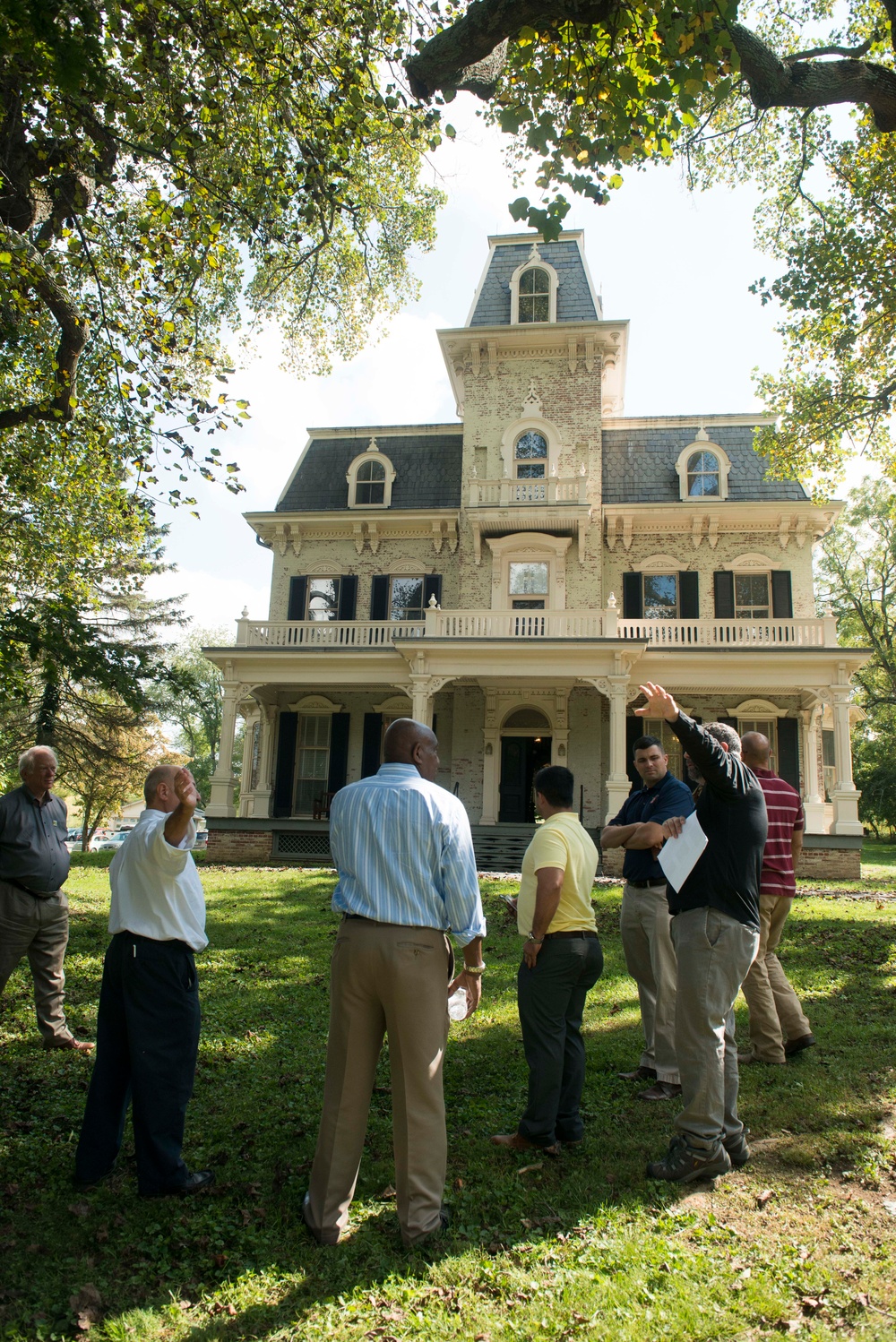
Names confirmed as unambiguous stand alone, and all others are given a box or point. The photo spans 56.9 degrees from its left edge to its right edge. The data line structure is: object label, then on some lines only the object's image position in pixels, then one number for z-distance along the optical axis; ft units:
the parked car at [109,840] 154.98
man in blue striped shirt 10.46
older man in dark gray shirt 16.94
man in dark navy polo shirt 15.69
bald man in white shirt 11.71
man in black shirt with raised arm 12.02
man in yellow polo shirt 13.01
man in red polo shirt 16.99
